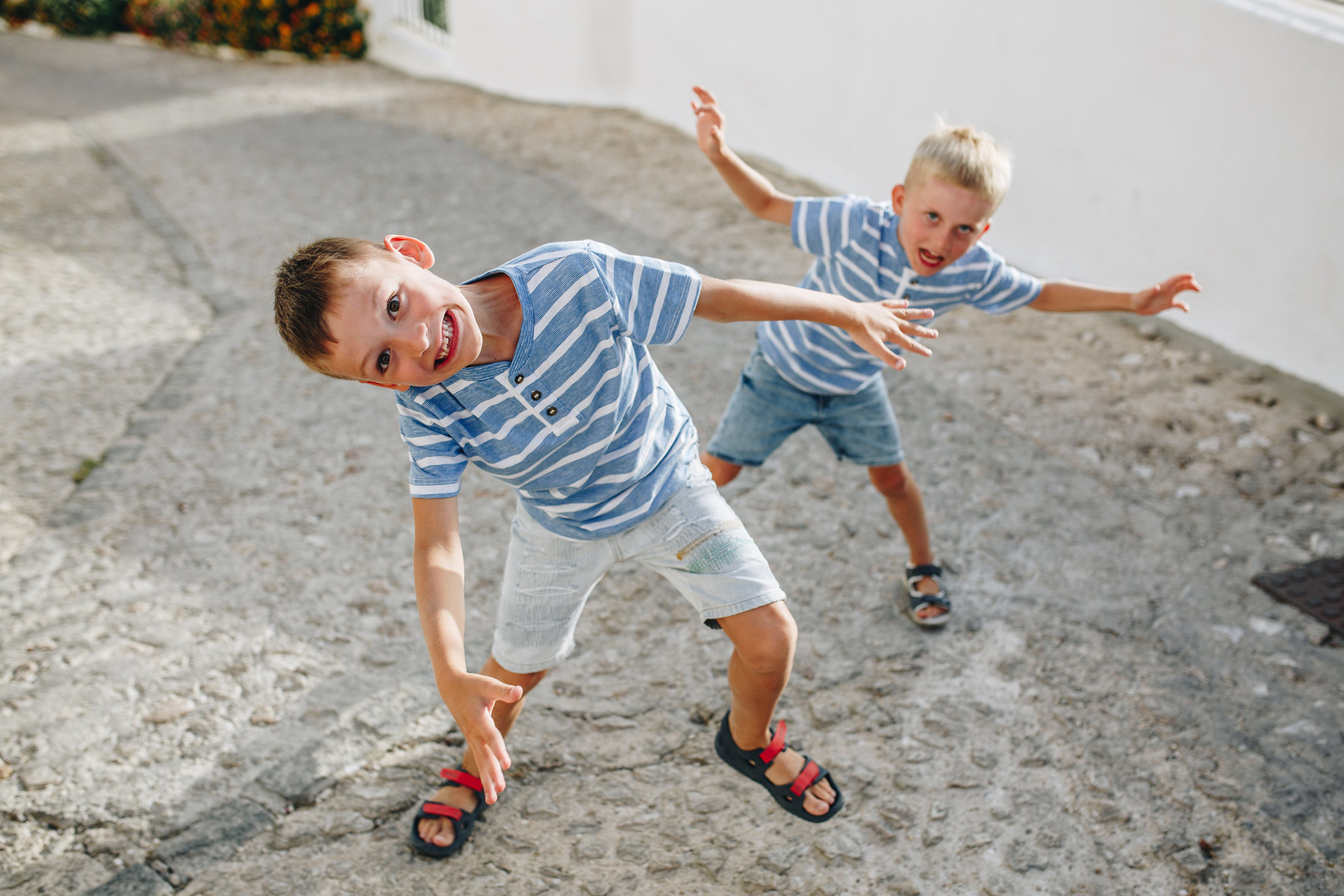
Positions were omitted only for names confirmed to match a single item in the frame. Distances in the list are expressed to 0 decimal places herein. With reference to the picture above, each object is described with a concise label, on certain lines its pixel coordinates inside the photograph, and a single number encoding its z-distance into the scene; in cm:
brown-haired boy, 165
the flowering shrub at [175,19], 1012
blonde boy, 238
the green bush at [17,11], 1084
